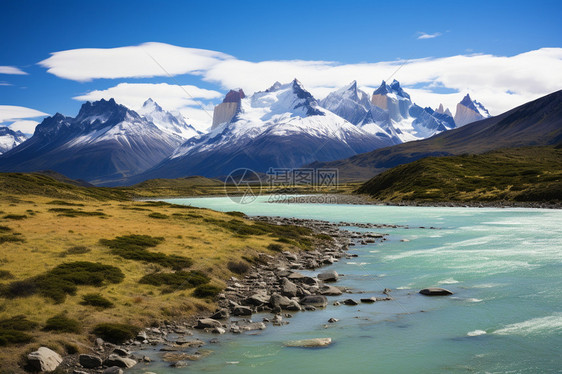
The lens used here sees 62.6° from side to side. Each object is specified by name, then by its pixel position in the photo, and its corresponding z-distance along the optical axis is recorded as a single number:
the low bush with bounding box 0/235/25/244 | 37.62
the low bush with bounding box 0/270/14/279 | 27.86
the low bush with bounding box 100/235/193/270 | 37.12
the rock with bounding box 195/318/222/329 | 25.20
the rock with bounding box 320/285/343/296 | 32.31
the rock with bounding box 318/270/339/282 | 36.69
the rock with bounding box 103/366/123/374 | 18.73
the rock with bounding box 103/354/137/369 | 19.58
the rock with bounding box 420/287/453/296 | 31.64
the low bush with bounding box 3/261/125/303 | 25.98
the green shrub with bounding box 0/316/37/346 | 20.15
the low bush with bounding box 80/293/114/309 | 26.11
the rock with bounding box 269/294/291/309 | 29.05
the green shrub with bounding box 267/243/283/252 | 50.08
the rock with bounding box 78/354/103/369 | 19.56
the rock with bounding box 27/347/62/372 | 18.70
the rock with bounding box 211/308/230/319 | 27.02
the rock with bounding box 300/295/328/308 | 29.80
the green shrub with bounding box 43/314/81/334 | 22.17
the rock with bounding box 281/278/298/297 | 31.46
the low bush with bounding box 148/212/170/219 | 66.56
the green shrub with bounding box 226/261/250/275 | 38.84
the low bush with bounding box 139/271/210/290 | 31.66
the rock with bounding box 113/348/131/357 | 20.88
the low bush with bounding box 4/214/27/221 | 51.12
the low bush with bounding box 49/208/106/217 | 58.95
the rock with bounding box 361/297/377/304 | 29.93
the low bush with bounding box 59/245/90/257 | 35.50
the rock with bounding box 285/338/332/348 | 22.14
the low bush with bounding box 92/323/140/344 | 22.52
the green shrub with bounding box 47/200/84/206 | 75.37
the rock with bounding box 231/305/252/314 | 27.80
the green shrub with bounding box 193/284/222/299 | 30.43
